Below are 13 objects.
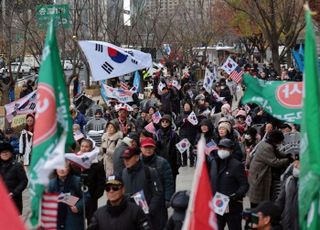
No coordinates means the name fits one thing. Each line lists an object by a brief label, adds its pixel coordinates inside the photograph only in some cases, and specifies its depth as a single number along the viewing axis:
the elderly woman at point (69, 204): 10.35
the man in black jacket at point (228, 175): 11.39
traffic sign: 32.26
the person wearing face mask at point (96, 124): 20.20
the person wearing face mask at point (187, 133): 20.14
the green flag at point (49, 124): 6.77
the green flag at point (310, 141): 6.29
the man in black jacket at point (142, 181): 10.49
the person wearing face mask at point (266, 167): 12.21
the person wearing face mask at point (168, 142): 15.13
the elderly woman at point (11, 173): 11.63
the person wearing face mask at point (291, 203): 10.18
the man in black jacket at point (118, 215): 8.56
